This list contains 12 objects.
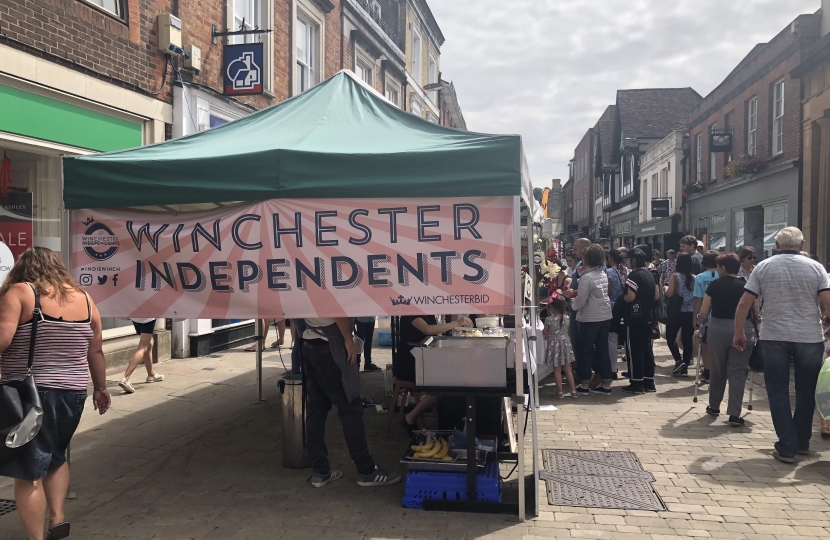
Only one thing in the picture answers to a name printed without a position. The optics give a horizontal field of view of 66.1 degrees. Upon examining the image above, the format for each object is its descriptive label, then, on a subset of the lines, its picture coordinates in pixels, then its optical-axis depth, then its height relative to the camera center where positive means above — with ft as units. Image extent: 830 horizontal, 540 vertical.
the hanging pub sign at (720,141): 68.39 +12.28
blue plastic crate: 13.99 -5.13
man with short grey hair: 16.99 -2.08
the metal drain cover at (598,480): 14.39 -5.54
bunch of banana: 15.03 -4.64
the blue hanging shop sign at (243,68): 34.55 +10.17
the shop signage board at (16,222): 24.30 +1.31
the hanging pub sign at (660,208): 87.10 +6.51
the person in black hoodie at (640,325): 25.18 -2.78
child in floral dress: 25.02 -3.37
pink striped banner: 13.76 -0.05
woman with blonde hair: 11.44 -1.97
